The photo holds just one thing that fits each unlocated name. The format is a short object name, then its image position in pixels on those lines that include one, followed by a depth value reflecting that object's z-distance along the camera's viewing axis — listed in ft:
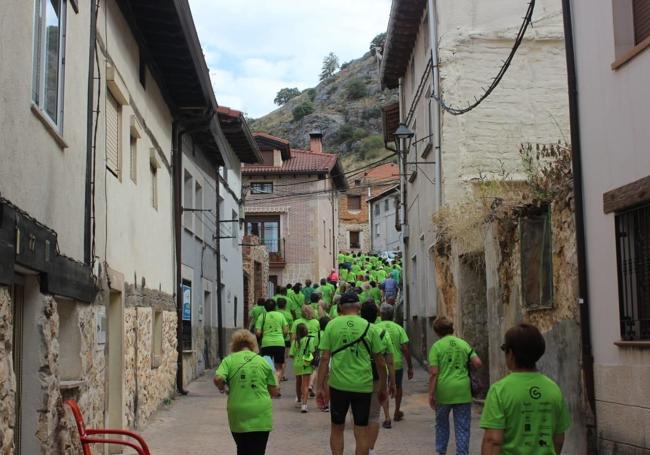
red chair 22.50
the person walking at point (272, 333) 49.80
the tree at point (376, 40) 398.13
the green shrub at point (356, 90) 360.89
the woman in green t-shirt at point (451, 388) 28.14
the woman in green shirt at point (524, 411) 15.38
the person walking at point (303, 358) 46.19
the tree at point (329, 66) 434.51
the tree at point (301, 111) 348.59
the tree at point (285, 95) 437.99
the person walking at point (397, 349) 38.11
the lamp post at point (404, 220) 79.82
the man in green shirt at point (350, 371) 27.55
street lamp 58.49
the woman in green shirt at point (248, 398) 24.21
